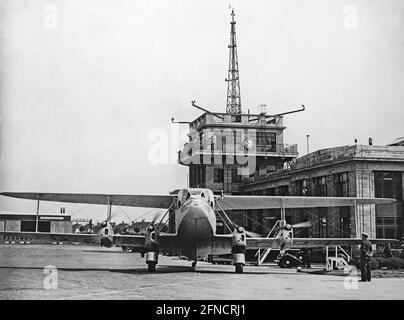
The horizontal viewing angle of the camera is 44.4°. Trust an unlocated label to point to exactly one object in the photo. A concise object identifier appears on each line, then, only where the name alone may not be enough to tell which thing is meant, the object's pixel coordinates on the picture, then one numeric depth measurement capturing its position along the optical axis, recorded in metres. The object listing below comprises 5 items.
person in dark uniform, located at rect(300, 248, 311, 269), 32.75
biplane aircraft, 21.83
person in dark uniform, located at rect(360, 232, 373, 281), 20.56
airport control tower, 64.31
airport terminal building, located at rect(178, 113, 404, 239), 40.00
